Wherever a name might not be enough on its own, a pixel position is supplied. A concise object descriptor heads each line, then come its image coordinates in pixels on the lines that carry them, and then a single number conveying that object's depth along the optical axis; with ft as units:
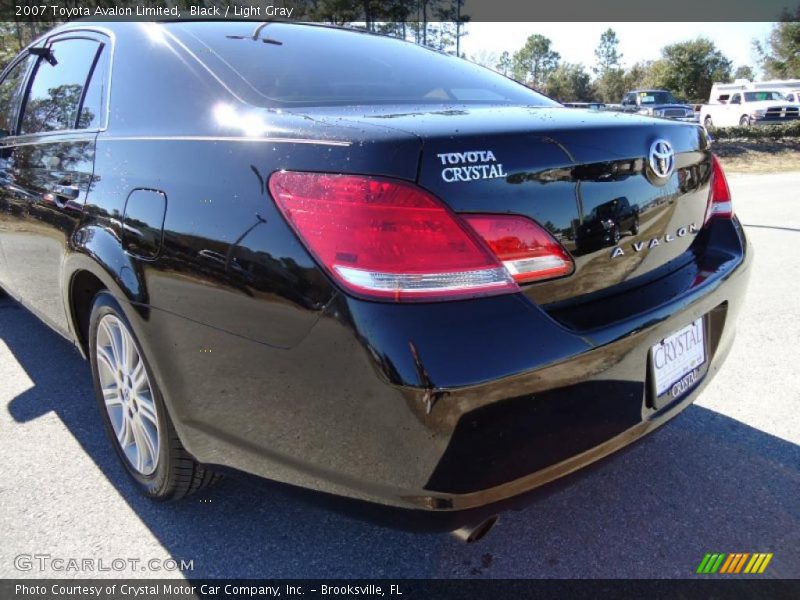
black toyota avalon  4.45
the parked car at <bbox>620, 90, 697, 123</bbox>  75.20
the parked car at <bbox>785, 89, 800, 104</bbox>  92.27
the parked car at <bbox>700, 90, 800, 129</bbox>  82.94
